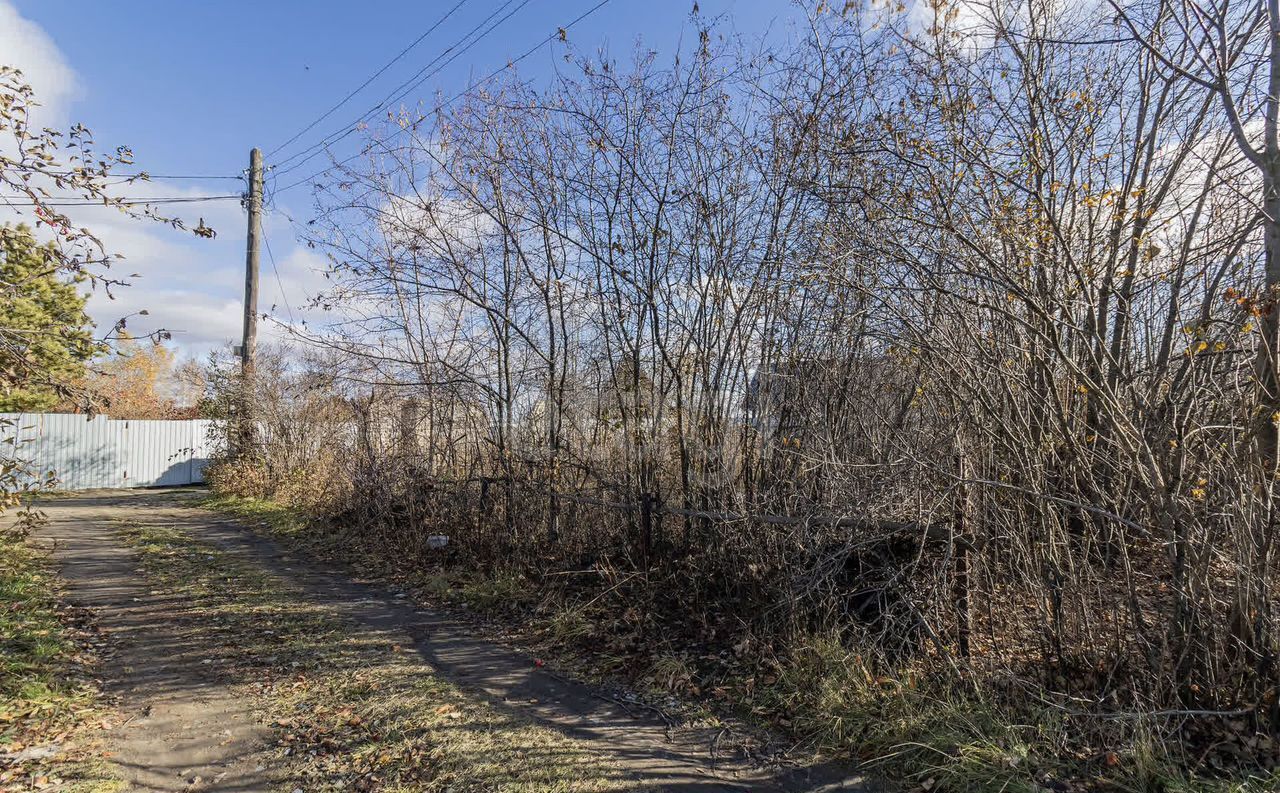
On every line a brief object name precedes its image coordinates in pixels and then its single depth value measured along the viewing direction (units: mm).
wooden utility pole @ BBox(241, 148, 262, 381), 14383
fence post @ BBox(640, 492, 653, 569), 5953
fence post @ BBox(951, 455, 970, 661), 3965
